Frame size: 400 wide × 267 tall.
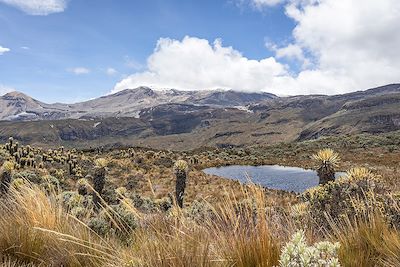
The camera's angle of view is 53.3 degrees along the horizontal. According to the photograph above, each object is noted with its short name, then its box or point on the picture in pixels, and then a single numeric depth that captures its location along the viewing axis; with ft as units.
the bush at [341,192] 24.96
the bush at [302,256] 7.98
